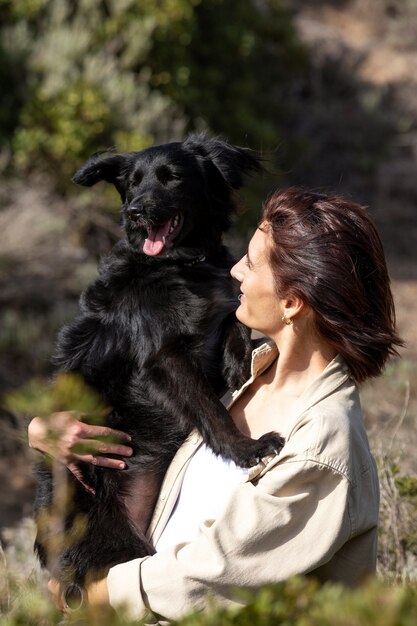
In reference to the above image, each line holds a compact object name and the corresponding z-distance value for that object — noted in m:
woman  4.79
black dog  6.07
